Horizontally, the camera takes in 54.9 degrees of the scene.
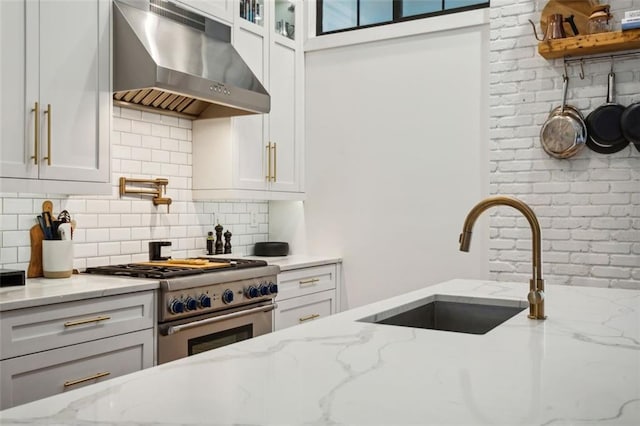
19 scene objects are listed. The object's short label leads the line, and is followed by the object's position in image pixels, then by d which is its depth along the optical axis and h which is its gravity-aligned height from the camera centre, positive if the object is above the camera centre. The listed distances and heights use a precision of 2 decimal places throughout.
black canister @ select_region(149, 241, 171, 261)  3.77 -0.21
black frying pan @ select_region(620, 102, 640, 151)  3.54 +0.53
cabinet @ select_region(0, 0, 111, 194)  2.73 +0.56
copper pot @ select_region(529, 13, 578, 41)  3.74 +1.15
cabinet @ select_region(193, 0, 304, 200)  4.13 +0.60
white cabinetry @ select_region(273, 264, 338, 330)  4.03 -0.55
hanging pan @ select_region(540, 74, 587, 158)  3.74 +0.52
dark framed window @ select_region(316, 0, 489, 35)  4.39 +1.54
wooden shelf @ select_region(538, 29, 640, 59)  3.49 +1.00
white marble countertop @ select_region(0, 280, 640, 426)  1.02 -0.33
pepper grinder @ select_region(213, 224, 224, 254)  4.41 -0.17
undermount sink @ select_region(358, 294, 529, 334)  2.29 -0.38
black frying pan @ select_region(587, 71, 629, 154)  3.63 +0.53
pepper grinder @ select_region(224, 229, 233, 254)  4.46 -0.20
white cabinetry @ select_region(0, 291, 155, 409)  2.37 -0.55
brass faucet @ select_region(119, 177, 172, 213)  3.72 +0.16
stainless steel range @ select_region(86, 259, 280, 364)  3.04 -0.46
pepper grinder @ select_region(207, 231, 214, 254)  4.37 -0.20
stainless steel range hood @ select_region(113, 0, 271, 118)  3.18 +0.83
